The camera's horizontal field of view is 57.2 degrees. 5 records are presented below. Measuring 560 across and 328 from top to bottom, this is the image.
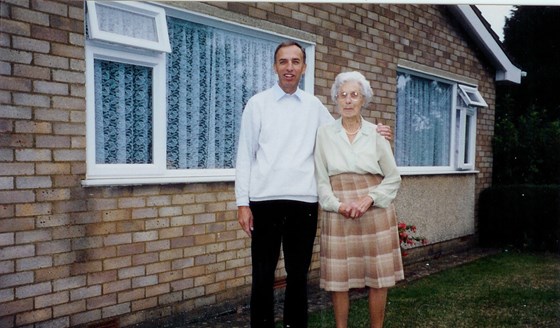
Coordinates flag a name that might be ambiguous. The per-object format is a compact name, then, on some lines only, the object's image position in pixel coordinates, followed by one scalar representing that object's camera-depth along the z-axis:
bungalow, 3.00
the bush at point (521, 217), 7.75
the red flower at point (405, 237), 5.30
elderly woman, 2.91
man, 2.83
